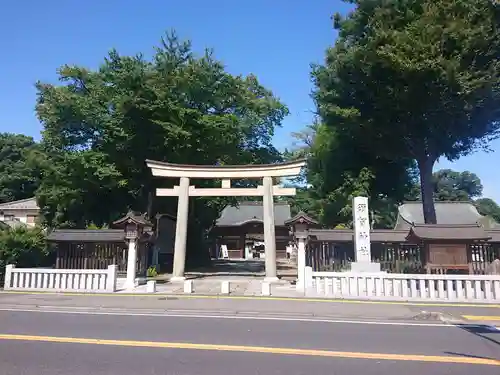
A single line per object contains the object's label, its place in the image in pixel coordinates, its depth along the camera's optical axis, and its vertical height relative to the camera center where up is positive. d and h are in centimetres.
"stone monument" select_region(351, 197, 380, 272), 1577 +86
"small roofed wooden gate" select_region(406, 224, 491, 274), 1714 +61
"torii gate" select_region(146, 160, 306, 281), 2172 +441
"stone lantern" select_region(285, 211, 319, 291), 1916 +145
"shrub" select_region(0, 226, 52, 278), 1715 +40
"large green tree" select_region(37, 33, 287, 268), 2498 +814
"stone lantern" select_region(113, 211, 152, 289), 1808 +118
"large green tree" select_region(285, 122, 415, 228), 2695 +553
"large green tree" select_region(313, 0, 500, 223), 2061 +957
